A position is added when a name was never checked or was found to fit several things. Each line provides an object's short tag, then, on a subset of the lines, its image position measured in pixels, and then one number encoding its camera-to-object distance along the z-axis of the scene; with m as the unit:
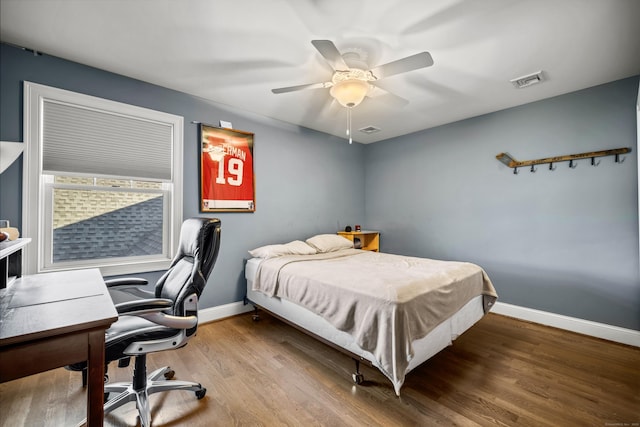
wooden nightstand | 4.56
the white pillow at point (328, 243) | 3.66
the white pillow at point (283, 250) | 3.19
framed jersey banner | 3.11
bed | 1.75
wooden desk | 0.90
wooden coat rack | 2.65
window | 2.23
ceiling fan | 1.94
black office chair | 1.42
